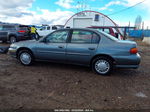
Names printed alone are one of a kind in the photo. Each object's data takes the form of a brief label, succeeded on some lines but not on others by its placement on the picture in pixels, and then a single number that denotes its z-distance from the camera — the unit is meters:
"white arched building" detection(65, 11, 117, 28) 22.09
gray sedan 4.19
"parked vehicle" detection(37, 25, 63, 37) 19.20
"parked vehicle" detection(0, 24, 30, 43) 11.32
